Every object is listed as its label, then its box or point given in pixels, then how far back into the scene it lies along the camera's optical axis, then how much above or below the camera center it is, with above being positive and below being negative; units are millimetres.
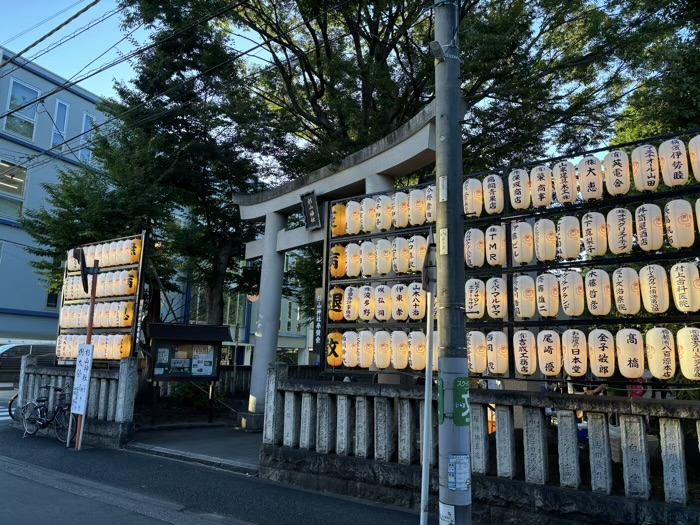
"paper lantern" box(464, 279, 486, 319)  7590 +833
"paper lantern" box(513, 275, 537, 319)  7145 +816
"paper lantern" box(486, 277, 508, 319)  7402 +833
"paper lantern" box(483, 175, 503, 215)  7750 +2456
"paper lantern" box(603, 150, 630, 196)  6715 +2433
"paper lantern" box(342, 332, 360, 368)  8703 +42
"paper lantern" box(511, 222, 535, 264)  7324 +1624
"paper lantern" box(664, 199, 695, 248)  6059 +1616
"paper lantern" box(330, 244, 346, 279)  9516 +1722
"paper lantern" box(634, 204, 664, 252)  6301 +1622
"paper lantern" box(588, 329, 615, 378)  6312 +50
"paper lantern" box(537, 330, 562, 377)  6719 +43
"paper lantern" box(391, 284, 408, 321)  8414 +850
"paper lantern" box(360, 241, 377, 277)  9062 +1675
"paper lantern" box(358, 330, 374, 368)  8555 +64
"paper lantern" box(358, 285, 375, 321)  8798 +862
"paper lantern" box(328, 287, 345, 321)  9211 +881
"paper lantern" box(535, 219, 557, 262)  7098 +1621
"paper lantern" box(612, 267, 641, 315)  6312 +815
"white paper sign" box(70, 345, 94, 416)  11242 -732
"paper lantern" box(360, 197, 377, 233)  9305 +2517
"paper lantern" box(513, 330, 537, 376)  6941 +35
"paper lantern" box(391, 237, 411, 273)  8630 +1680
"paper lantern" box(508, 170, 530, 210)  7500 +2460
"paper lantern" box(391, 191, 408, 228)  8883 +2513
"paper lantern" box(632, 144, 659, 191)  6500 +2433
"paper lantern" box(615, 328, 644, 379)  6121 +54
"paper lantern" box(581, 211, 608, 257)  6723 +1626
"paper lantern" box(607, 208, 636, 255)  6527 +1632
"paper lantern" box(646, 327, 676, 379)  5930 +49
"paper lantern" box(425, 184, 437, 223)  8492 +2520
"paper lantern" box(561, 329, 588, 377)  6508 +47
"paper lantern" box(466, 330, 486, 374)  7371 +53
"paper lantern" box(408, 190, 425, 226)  8680 +2501
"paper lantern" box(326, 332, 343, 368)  9023 +54
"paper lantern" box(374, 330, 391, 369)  8336 +64
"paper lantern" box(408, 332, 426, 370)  7953 +49
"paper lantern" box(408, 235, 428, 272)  8461 +1709
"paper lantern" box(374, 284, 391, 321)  8602 +847
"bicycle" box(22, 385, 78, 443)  12109 -1701
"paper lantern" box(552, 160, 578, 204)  7105 +2447
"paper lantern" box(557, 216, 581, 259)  6922 +1615
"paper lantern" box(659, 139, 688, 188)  6309 +2444
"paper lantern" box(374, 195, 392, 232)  9117 +2519
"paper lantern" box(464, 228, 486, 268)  7746 +1613
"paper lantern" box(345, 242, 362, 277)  9266 +1694
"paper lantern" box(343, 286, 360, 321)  8992 +868
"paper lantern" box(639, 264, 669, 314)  6090 +829
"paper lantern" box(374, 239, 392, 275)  8852 +1693
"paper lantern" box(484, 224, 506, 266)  7555 +1648
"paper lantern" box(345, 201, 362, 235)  9516 +2523
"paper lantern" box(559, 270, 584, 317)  6703 +830
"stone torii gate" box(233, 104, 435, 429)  10117 +3835
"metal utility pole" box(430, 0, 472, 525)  4898 +730
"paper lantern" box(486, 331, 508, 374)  7176 +31
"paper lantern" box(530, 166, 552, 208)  7324 +2456
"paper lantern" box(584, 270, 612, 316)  6527 +809
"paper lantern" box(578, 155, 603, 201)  6898 +2441
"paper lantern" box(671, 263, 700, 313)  5916 +836
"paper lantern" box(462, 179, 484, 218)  7945 +2469
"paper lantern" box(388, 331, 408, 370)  8148 +38
